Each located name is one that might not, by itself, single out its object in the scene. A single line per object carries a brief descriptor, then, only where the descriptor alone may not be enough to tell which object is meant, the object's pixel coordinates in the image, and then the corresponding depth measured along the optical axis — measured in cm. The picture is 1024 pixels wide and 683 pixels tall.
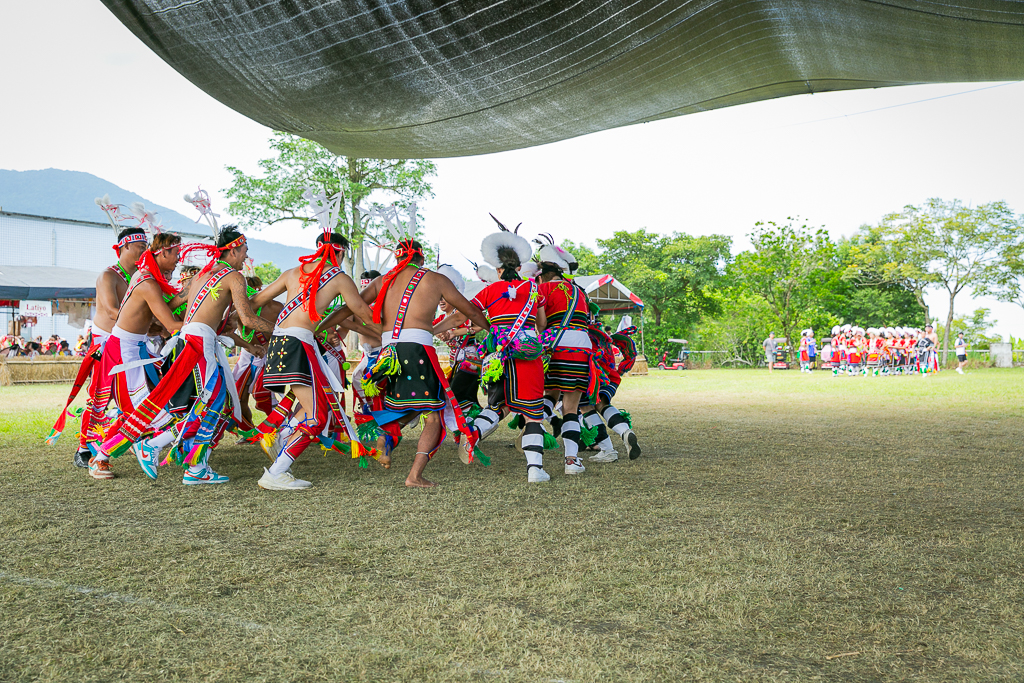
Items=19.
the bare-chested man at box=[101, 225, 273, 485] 477
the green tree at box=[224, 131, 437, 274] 2392
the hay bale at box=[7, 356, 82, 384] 1595
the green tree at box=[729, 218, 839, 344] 3091
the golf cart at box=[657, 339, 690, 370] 2877
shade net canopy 542
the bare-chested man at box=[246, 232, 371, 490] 467
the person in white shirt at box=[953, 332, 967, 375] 2458
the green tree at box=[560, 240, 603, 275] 3544
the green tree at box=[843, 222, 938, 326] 3008
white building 2630
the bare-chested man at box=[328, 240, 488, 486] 475
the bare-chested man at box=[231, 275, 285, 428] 583
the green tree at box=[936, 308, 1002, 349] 3238
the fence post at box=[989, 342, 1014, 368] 3014
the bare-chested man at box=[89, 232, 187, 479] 500
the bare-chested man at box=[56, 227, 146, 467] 536
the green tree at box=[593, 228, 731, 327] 3394
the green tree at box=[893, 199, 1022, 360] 2873
